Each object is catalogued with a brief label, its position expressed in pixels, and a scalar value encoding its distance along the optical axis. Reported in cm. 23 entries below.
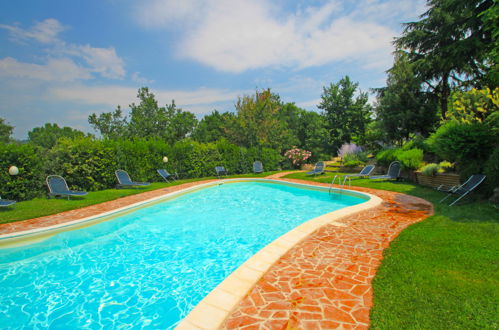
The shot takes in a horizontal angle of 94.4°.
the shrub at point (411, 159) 1066
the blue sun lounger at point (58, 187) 859
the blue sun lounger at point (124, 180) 1116
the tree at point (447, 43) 1130
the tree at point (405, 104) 1589
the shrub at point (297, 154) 1975
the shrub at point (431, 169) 925
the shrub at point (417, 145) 1219
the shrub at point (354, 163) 1569
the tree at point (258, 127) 2058
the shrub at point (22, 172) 799
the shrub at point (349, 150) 1755
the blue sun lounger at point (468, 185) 632
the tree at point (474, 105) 846
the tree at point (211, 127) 2349
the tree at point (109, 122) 2836
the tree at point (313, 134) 2118
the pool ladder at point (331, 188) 1013
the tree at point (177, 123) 2675
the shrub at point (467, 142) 730
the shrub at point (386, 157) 1240
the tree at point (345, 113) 2219
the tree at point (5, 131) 3507
